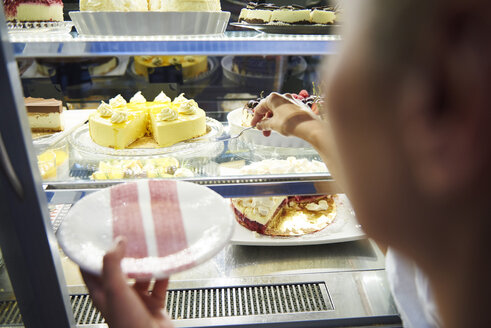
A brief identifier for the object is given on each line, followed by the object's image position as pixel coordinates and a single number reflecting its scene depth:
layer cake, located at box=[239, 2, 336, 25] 1.10
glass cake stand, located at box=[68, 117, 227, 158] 1.27
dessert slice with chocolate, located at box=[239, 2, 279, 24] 1.13
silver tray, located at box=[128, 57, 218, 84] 1.53
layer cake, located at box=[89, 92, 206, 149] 1.28
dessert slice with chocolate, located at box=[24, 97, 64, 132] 1.36
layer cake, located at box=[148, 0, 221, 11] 0.95
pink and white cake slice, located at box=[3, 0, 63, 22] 1.08
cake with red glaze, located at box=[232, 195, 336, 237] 1.46
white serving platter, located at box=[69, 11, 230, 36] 0.92
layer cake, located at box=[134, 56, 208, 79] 1.49
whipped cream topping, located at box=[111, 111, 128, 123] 1.28
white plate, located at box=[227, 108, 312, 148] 1.41
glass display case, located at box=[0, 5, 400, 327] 0.84
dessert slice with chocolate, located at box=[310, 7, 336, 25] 1.09
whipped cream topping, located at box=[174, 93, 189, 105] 1.45
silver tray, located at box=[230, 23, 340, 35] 1.08
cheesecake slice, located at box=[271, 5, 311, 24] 1.10
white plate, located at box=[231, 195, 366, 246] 1.41
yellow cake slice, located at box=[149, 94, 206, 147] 1.32
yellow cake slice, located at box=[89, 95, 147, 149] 1.28
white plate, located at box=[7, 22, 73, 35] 1.05
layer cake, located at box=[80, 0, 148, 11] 0.94
